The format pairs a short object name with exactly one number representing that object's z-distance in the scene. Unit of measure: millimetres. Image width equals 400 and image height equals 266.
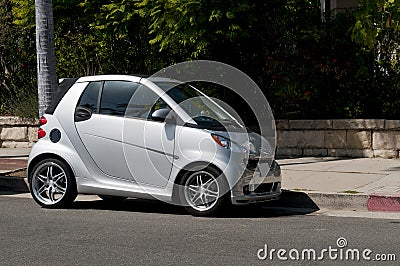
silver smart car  9602
